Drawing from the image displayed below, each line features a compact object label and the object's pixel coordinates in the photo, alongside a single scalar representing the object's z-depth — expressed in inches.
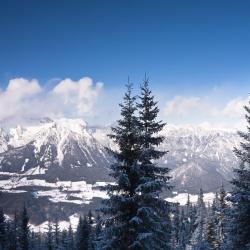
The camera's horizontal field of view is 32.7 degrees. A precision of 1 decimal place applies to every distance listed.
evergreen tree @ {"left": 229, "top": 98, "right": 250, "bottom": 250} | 1264.8
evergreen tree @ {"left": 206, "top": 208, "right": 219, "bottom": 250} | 3410.2
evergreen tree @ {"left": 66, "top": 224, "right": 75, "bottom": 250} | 4217.5
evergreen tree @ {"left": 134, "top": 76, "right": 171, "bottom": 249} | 1040.8
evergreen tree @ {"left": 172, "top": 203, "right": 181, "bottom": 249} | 4984.0
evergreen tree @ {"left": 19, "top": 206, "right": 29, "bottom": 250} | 3567.9
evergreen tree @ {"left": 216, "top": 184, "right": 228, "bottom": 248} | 3193.4
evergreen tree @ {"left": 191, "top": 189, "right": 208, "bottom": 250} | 4545.0
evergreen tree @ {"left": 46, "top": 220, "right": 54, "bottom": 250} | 4116.6
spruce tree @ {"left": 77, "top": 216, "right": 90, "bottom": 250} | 3189.0
